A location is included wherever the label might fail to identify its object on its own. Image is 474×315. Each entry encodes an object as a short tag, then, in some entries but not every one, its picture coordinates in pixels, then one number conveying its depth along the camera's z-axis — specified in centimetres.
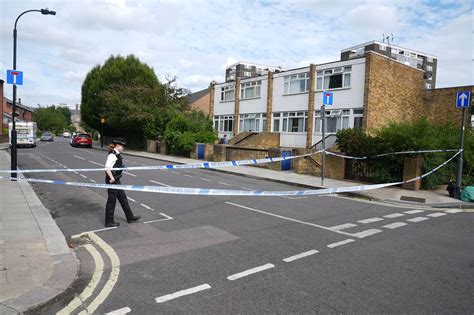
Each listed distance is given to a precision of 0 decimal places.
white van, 3431
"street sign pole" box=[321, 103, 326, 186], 1300
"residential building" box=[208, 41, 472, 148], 2336
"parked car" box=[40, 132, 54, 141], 5594
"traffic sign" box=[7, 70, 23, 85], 1296
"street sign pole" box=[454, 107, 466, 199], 1116
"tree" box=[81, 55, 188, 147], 3322
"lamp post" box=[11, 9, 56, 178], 1320
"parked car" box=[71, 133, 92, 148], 3953
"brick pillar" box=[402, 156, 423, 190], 1299
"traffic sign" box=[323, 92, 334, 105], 1384
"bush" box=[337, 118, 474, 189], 1320
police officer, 674
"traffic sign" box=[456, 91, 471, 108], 1095
